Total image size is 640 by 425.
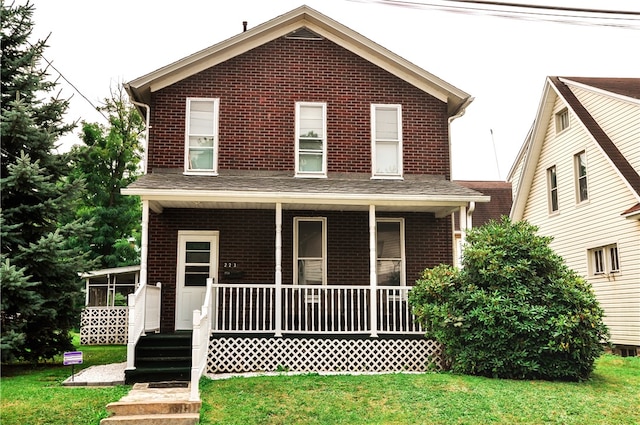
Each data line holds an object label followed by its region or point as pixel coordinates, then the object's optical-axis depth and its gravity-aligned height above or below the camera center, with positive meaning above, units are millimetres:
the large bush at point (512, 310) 10633 -119
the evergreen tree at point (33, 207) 11617 +1902
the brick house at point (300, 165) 13250 +3075
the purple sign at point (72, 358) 9477 -826
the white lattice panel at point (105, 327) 19984 -754
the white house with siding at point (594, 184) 16031 +3496
